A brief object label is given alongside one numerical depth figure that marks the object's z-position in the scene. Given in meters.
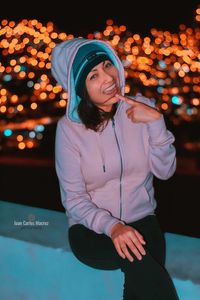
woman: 1.65
